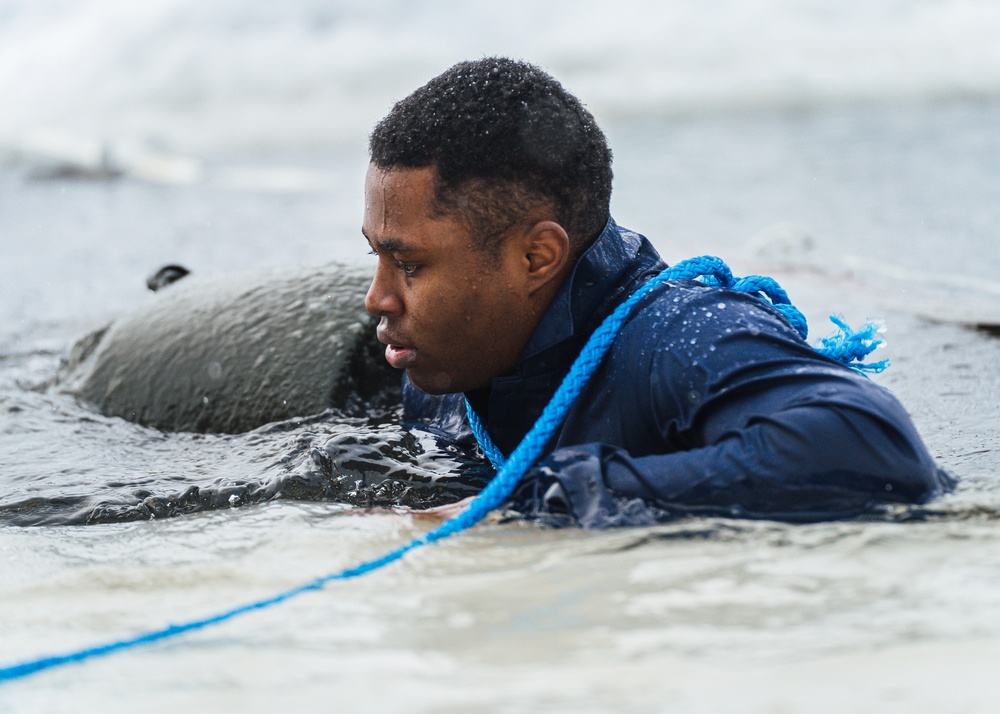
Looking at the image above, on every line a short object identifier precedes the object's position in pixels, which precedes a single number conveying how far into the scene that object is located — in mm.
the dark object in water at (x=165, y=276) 10211
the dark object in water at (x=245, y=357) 7992
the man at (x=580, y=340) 4543
